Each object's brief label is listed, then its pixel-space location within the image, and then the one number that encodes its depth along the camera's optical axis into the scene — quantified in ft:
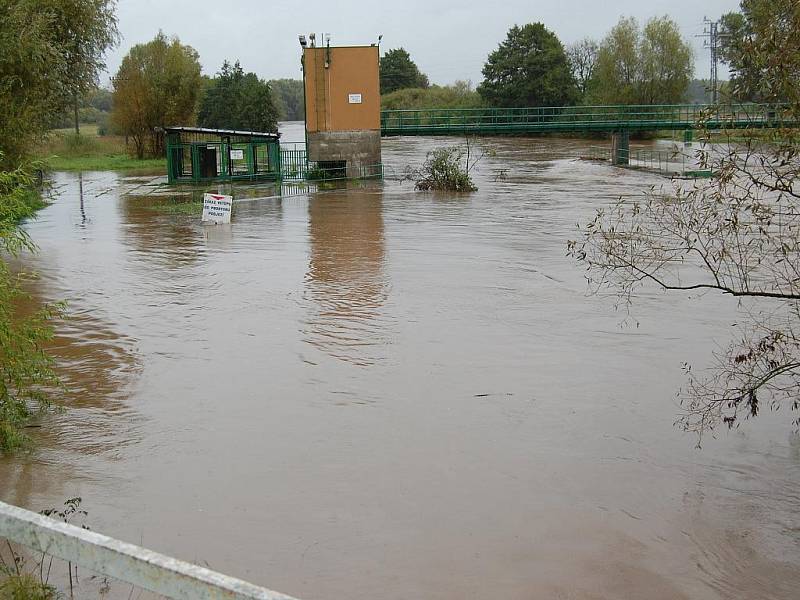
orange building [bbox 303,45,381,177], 130.00
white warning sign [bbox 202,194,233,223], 84.38
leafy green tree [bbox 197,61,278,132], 268.82
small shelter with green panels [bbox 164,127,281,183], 126.52
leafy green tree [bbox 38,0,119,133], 95.71
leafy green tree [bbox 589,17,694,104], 271.08
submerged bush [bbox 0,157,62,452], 26.40
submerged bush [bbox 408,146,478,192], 119.03
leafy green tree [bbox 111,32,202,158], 212.64
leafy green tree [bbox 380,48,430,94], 374.43
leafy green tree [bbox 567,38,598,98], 354.13
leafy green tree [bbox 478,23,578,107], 293.43
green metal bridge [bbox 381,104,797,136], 166.40
